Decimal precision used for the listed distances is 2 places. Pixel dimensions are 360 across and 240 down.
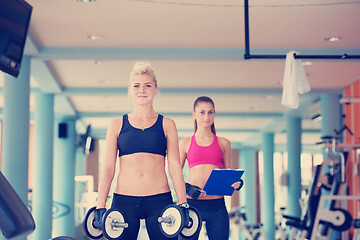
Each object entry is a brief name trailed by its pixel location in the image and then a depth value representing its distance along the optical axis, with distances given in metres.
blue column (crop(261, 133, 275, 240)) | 14.61
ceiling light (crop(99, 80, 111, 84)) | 8.98
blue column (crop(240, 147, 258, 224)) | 20.33
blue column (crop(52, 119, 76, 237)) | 11.65
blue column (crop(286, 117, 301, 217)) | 11.95
